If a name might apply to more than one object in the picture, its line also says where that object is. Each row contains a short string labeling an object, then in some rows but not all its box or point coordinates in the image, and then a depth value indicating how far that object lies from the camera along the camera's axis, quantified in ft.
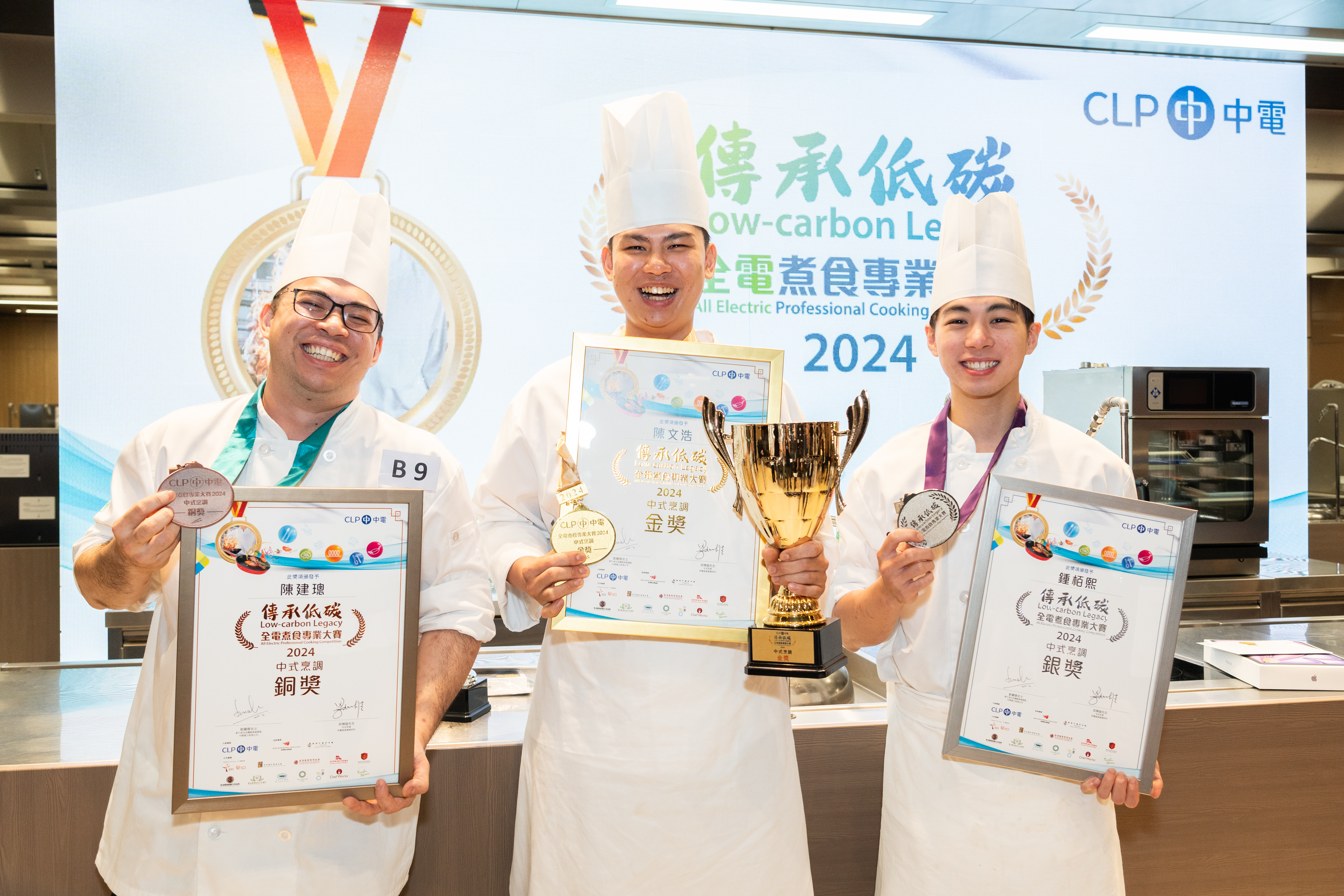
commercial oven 14.66
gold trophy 4.81
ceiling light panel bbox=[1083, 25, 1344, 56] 16.34
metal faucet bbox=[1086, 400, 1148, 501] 14.11
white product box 7.38
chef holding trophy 5.46
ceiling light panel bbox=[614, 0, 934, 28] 14.74
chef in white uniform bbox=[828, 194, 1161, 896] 5.37
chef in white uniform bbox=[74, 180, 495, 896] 4.82
